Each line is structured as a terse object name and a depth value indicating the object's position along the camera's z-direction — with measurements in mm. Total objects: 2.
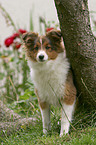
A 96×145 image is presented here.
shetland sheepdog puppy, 5993
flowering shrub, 10512
